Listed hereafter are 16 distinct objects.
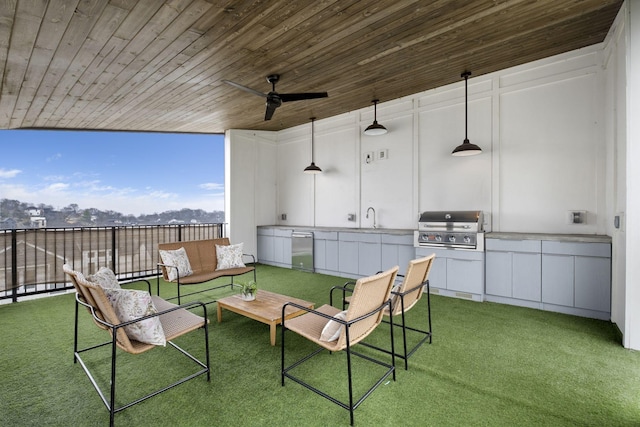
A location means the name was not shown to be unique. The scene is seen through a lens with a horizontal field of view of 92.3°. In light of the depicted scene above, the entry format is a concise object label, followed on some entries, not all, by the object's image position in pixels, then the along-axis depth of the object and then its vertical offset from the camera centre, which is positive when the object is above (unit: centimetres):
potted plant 343 -89
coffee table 294 -101
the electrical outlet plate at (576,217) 405 -7
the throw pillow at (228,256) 469 -69
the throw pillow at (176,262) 408 -69
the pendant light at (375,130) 520 +140
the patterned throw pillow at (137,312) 207 -68
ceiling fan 393 +148
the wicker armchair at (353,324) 195 -82
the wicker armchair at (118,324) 191 -87
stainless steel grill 438 -27
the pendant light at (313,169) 642 +89
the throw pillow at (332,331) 211 -83
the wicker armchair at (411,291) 253 -68
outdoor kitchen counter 527 -71
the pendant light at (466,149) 434 +90
